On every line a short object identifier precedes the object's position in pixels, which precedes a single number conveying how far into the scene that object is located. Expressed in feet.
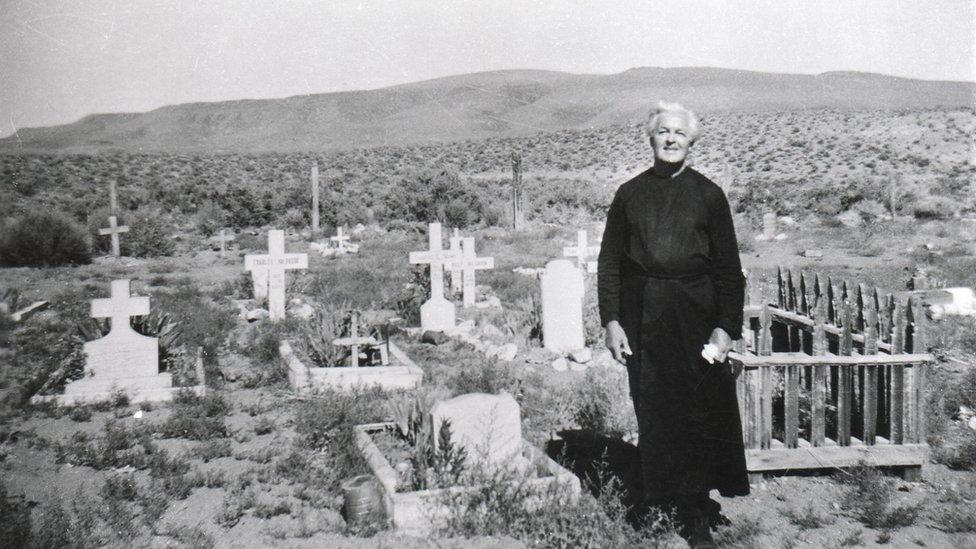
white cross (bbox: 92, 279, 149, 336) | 23.03
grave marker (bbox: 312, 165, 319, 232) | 81.98
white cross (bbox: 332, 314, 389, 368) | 24.13
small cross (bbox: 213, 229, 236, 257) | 63.57
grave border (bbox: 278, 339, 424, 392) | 22.98
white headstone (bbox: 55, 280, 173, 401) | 22.09
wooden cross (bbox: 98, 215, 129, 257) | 60.29
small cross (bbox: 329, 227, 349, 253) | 65.58
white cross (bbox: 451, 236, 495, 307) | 38.83
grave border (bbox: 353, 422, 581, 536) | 13.30
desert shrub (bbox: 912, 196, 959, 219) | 75.87
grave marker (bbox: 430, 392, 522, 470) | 14.85
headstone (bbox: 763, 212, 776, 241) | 73.46
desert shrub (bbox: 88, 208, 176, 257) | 63.57
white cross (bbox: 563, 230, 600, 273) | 42.44
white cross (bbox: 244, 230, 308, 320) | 34.42
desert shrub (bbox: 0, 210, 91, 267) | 56.39
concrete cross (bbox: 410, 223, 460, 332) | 33.09
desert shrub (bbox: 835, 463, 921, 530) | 13.29
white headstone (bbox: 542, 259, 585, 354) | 28.86
